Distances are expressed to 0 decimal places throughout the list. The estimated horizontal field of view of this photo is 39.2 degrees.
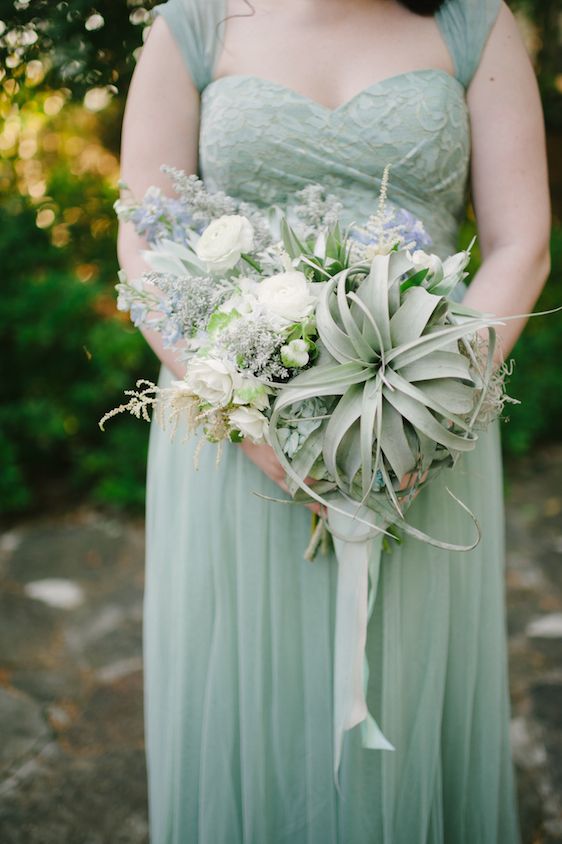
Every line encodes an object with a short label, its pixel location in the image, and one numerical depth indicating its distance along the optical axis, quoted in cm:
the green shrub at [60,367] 410
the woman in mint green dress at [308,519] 164
